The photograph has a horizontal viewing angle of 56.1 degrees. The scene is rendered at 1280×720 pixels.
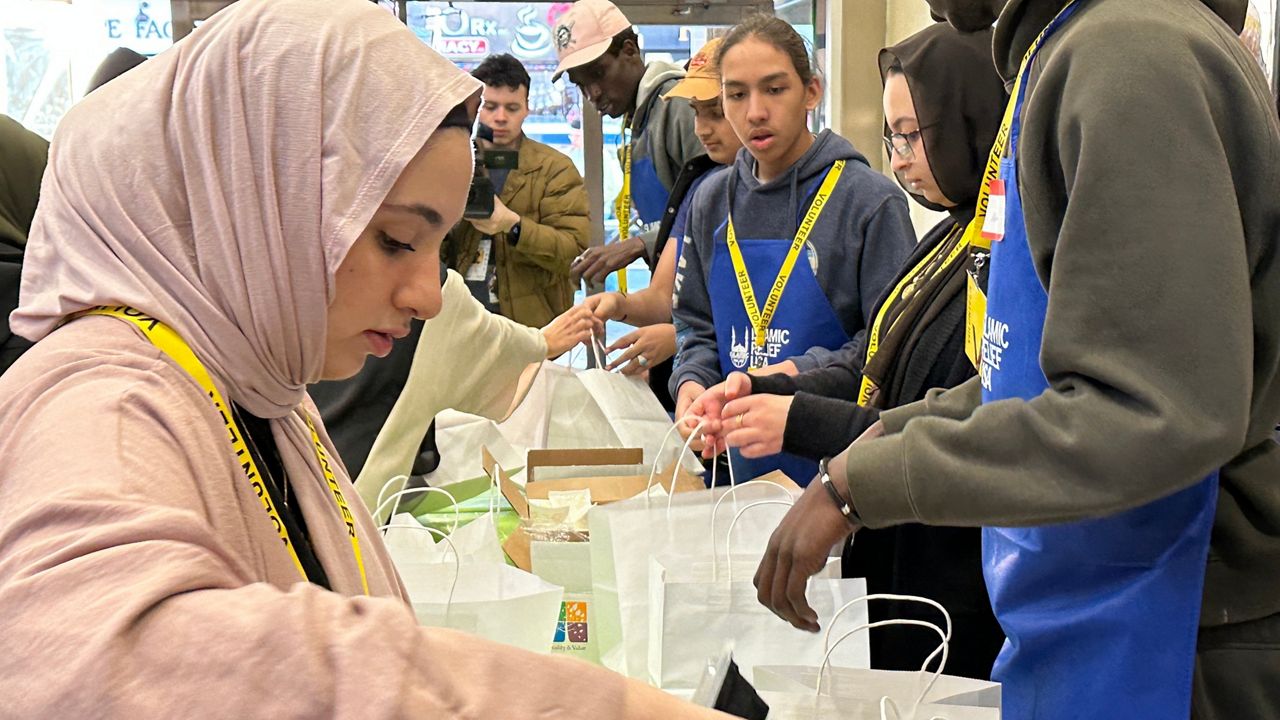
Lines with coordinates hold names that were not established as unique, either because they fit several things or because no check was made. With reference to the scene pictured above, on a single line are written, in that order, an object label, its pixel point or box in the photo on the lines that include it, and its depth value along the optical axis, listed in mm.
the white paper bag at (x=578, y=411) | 2820
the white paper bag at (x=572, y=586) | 1885
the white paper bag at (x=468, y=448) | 2748
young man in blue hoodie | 2561
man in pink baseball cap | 3797
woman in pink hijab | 563
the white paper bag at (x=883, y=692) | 1239
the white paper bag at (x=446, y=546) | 1957
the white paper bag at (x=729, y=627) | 1527
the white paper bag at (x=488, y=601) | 1675
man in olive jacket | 4738
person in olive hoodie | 975
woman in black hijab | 1853
